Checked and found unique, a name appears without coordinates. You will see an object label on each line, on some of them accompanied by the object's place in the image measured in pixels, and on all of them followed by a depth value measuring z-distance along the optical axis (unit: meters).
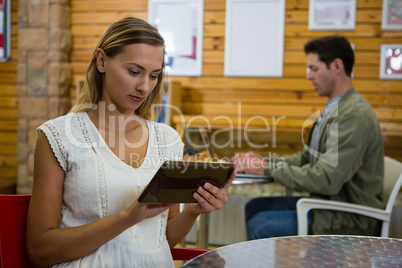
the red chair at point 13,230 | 1.34
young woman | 1.30
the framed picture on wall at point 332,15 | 4.18
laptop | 2.49
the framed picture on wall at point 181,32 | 4.49
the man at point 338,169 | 2.42
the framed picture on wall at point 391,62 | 4.12
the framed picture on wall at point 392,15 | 4.10
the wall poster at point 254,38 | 4.32
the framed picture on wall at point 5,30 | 4.88
